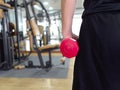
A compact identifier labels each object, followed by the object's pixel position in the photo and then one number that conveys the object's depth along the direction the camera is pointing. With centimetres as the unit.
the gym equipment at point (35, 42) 197
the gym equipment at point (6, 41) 199
